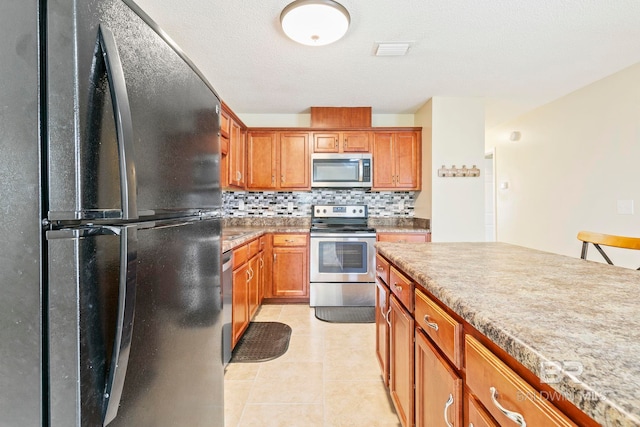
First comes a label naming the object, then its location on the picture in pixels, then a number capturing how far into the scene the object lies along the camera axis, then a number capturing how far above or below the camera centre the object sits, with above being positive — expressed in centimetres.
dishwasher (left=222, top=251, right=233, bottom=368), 193 -61
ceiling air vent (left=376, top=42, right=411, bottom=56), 214 +125
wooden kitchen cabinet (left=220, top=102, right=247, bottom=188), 280 +67
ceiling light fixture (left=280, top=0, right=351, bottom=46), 165 +116
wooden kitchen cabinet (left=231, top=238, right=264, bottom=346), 222 -66
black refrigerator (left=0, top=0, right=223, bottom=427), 47 +0
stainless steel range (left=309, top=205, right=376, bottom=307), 323 -64
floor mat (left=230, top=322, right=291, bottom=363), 217 -110
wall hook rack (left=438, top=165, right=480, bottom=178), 323 +44
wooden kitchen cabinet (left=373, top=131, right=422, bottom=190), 356 +63
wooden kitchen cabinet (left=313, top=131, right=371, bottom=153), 354 +86
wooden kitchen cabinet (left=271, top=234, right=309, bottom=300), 331 -64
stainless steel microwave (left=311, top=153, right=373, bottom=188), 348 +51
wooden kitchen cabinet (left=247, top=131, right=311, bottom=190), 357 +65
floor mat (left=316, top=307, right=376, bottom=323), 287 -110
